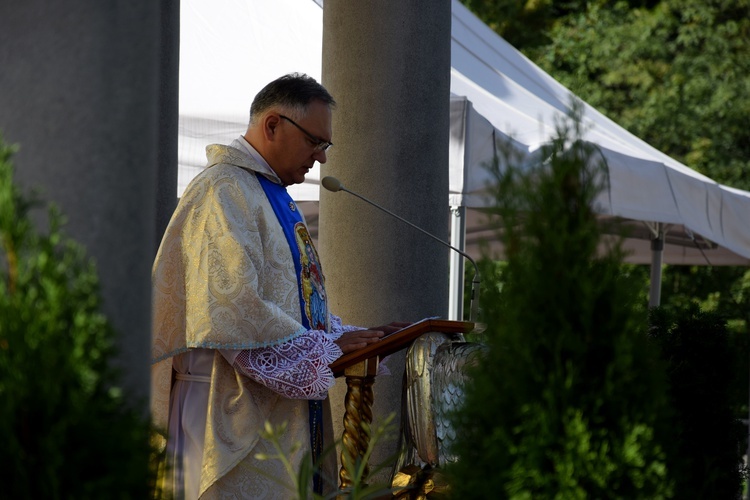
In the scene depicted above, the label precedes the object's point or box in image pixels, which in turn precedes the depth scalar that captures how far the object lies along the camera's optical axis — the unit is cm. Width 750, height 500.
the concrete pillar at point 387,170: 977
